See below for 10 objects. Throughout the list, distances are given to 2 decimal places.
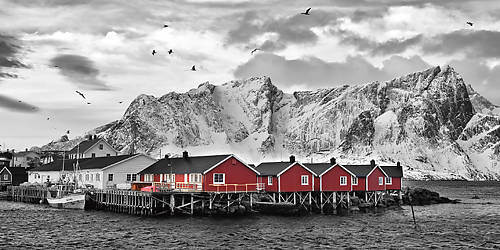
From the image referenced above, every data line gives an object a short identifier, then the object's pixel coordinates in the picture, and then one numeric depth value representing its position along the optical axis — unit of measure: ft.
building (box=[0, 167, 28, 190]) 401.49
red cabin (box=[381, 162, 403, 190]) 287.89
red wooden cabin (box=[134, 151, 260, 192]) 222.69
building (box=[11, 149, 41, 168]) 515.91
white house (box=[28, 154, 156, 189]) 279.69
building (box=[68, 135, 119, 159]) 387.34
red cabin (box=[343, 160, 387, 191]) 271.08
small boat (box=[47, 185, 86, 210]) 252.83
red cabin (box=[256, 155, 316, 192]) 244.22
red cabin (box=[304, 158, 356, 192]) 256.11
